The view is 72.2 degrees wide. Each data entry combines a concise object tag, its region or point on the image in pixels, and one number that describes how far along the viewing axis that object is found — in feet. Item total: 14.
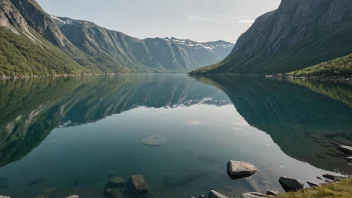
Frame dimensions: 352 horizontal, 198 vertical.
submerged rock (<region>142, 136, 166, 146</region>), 135.54
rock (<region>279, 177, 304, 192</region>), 79.75
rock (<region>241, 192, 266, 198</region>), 69.83
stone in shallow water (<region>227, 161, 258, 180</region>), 92.22
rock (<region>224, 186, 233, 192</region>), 82.84
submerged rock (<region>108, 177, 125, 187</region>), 85.12
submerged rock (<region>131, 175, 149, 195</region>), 80.48
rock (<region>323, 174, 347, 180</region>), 82.83
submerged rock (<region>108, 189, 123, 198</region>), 77.46
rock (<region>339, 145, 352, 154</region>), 112.33
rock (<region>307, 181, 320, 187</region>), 80.36
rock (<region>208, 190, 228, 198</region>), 73.56
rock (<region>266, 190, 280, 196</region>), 70.27
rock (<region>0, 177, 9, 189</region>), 83.09
